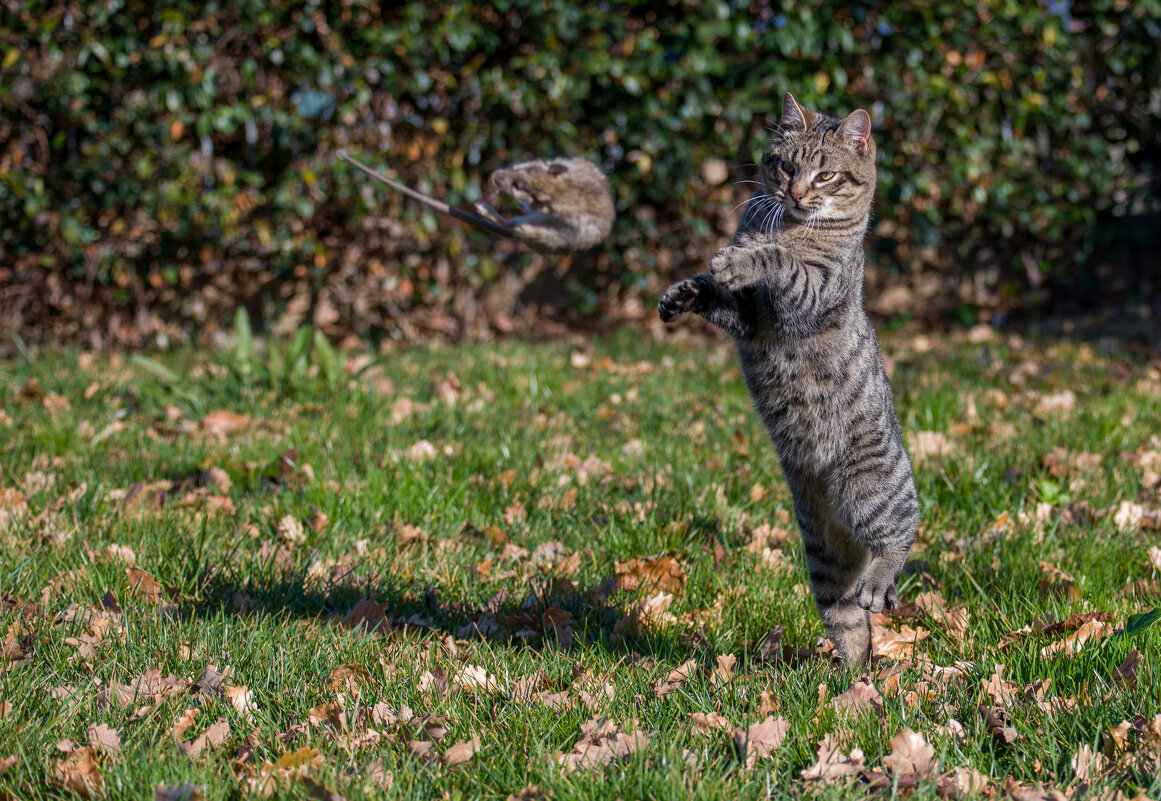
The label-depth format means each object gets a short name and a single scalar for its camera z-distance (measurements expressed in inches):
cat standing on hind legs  187.0
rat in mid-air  194.7
